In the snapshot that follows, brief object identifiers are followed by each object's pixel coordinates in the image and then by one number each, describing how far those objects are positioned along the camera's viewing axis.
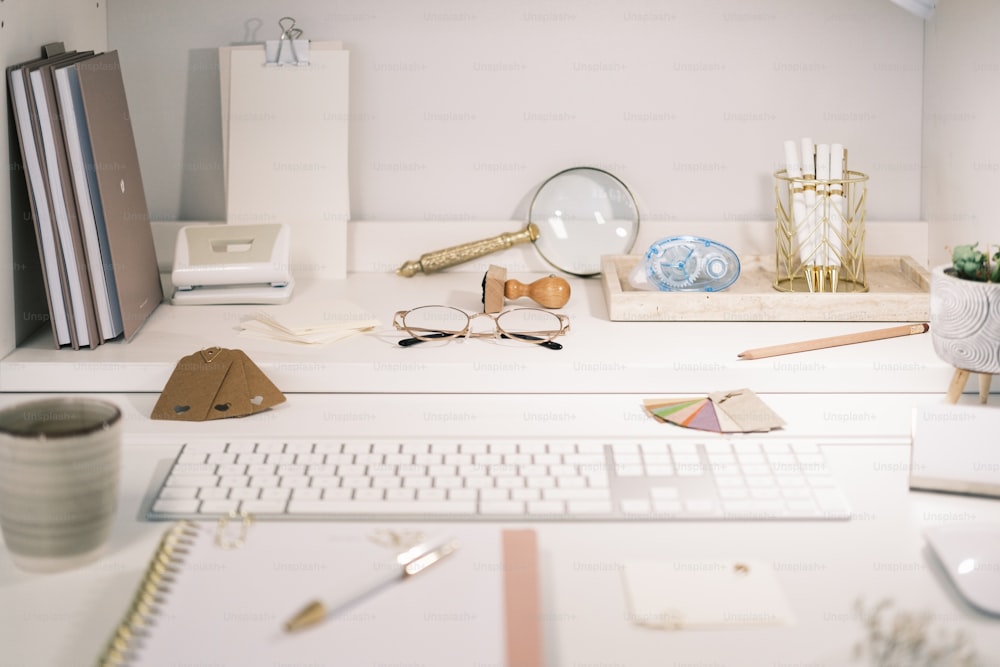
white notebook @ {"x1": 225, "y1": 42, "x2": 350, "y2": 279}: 1.83
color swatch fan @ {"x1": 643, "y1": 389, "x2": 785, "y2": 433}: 1.26
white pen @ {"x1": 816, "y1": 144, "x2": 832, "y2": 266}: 1.69
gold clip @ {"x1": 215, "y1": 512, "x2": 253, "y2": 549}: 0.98
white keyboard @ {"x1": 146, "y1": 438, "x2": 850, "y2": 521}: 1.05
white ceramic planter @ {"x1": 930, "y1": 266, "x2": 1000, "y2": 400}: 1.16
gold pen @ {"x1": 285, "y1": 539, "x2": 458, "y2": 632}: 0.86
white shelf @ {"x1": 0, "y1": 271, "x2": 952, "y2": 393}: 1.40
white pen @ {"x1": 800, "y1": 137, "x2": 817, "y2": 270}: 1.71
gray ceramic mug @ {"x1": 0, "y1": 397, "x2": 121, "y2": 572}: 0.93
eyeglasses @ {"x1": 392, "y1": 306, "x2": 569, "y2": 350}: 1.50
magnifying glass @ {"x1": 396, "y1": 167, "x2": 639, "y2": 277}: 1.84
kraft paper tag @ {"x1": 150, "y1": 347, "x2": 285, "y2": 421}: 1.30
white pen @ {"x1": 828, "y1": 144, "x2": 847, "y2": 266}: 1.70
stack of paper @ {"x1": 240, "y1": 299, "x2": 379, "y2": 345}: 1.50
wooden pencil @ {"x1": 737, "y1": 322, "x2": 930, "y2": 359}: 1.42
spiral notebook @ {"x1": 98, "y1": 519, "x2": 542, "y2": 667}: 0.83
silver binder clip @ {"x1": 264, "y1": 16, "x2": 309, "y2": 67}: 1.82
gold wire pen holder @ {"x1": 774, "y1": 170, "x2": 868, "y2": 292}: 1.69
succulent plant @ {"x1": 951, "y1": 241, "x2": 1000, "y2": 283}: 1.18
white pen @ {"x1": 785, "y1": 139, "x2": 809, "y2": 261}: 1.70
